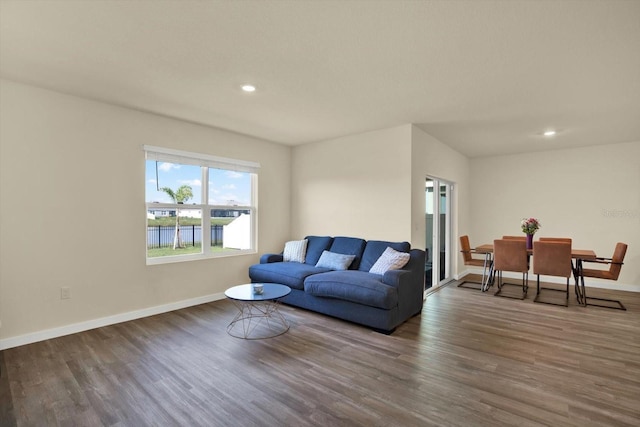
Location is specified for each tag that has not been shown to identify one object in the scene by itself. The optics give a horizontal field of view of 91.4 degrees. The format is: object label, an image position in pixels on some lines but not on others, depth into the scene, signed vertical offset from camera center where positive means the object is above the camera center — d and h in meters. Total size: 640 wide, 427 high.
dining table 4.46 -0.71
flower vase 5.16 -0.42
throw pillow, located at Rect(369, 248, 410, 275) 3.84 -0.58
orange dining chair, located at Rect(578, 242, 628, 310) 4.39 -0.81
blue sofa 3.37 -0.82
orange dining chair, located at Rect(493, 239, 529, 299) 4.87 -0.67
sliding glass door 5.52 -0.31
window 4.11 +0.13
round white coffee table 3.27 -1.27
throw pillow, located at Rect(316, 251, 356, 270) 4.38 -0.66
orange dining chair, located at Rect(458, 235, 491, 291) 5.53 -0.80
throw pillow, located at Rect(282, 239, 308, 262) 4.98 -0.58
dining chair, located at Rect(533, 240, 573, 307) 4.41 -0.64
